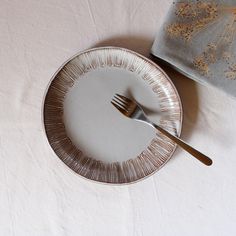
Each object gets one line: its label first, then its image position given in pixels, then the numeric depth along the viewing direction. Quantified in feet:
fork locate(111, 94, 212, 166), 1.99
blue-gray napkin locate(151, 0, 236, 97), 1.89
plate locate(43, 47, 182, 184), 2.01
